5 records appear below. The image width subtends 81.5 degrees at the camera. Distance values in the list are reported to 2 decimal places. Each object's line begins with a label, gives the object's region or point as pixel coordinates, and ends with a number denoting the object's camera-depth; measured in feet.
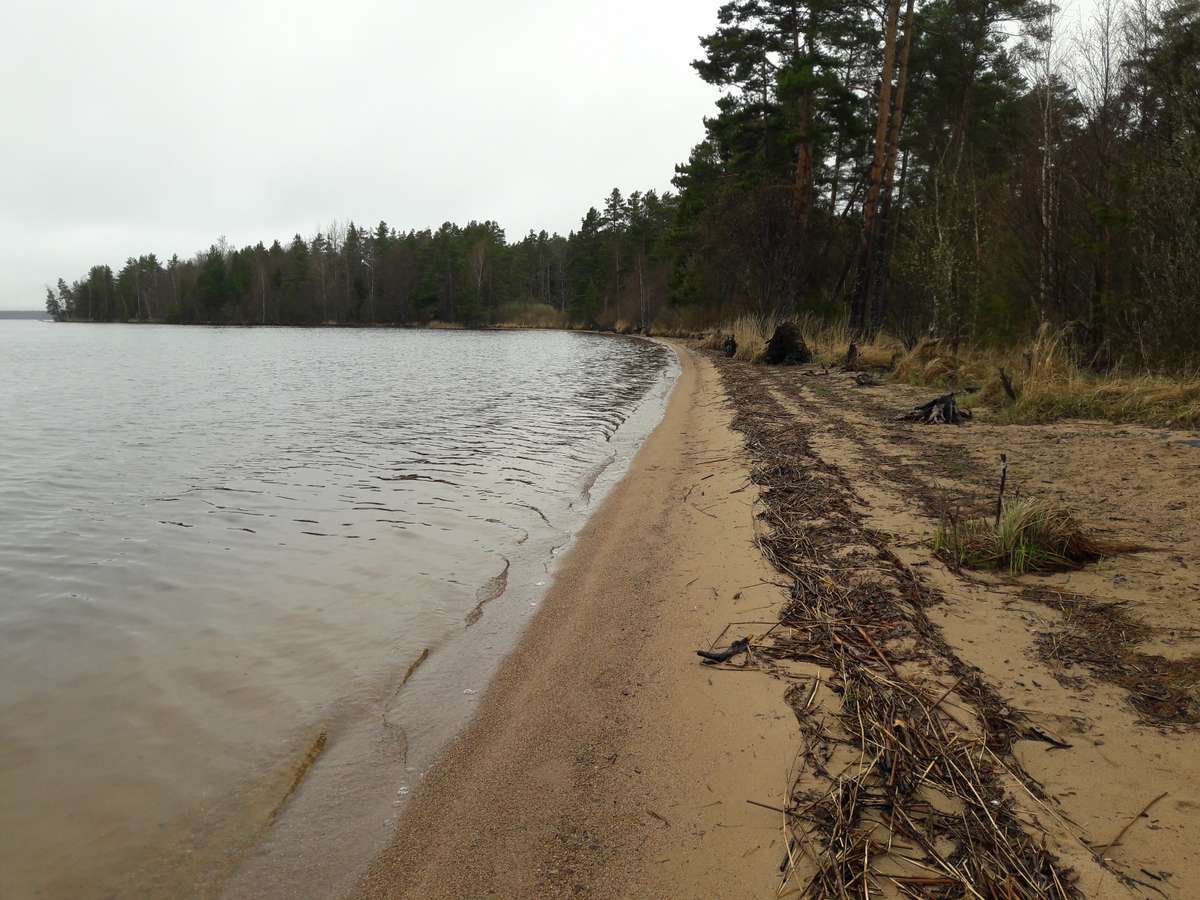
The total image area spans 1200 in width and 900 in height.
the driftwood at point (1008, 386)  29.96
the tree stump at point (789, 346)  67.87
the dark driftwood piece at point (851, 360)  54.08
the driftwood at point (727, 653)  11.39
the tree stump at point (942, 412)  29.35
